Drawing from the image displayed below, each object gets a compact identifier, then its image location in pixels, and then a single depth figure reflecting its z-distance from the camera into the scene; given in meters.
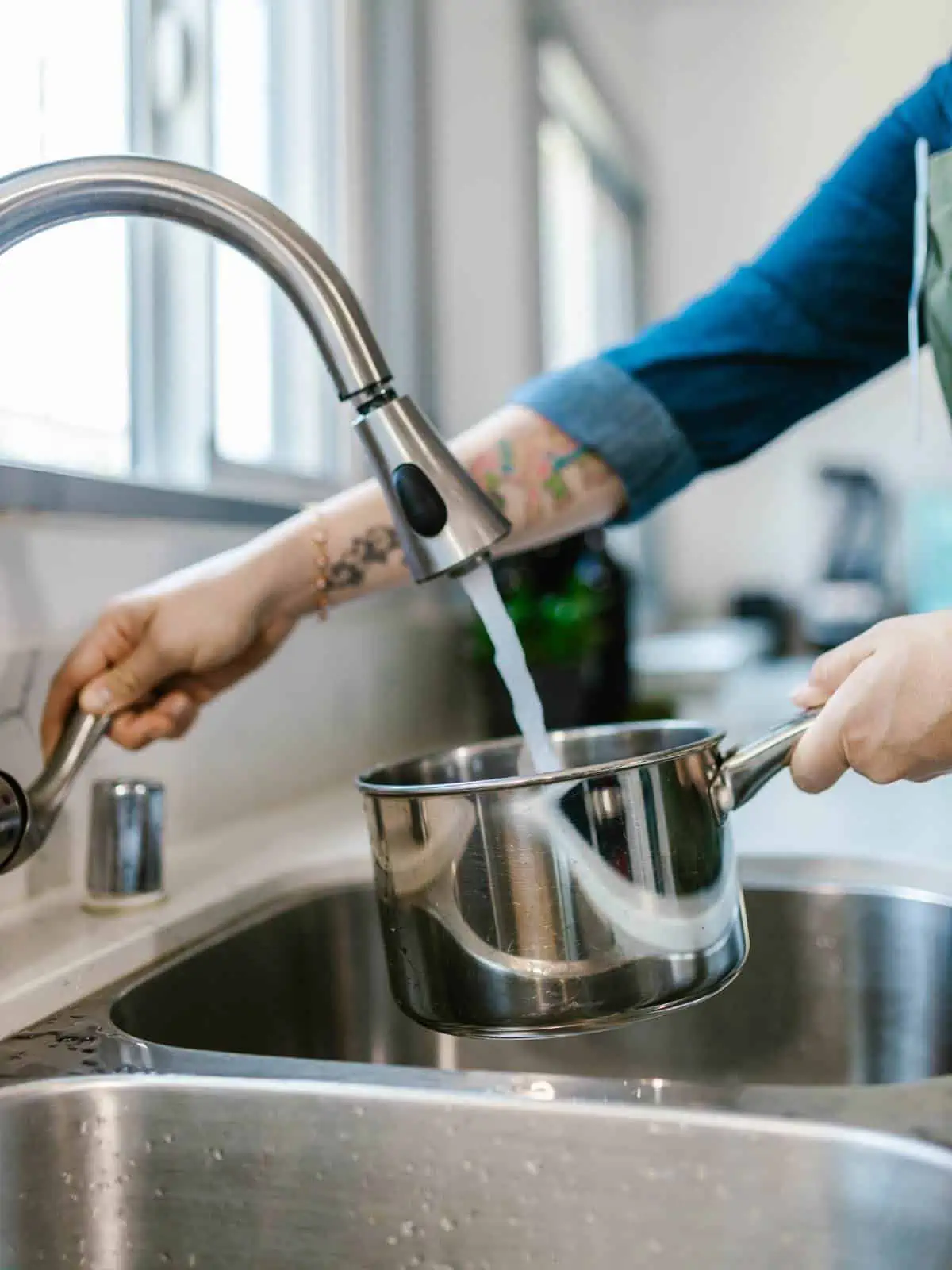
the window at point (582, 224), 2.41
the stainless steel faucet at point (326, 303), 0.53
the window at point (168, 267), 0.93
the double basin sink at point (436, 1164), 0.40
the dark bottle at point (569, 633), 1.34
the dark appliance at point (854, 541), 2.91
